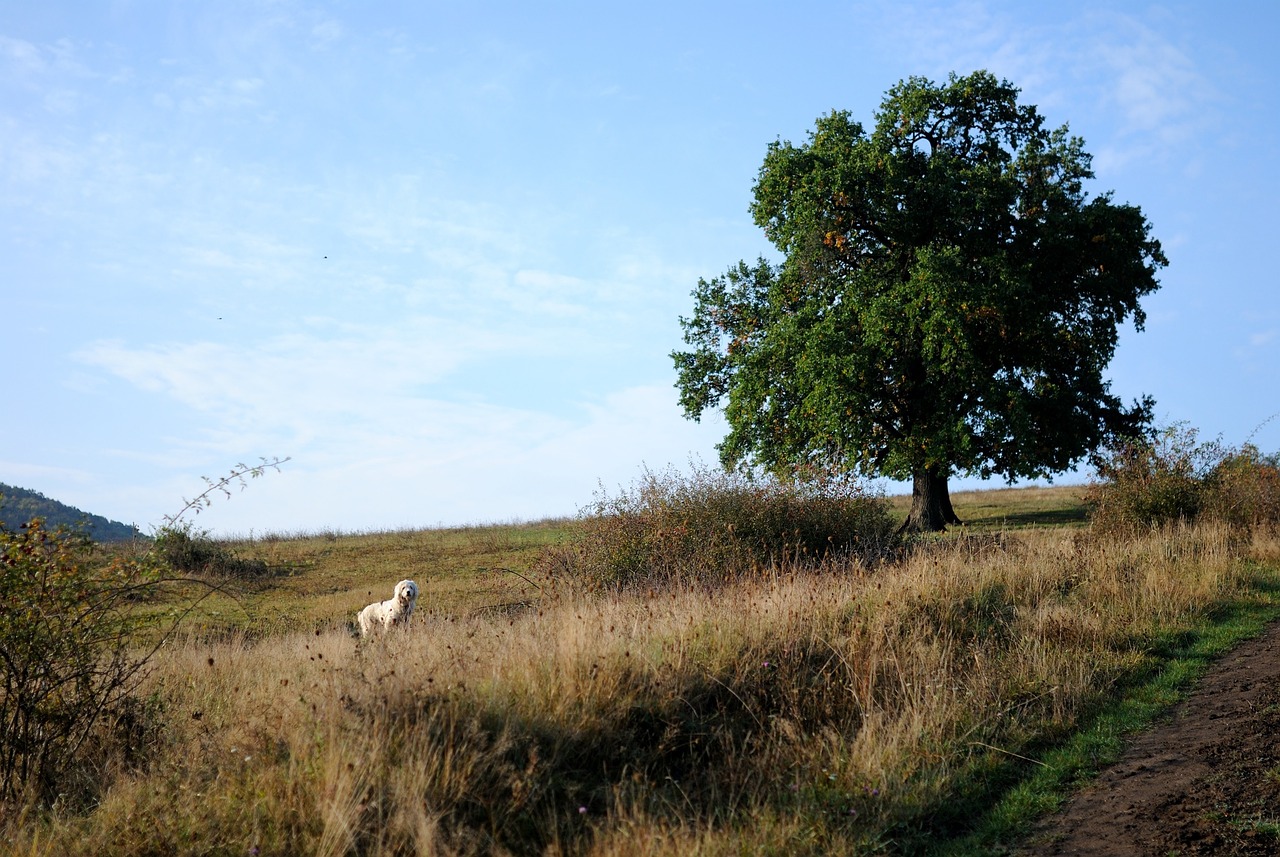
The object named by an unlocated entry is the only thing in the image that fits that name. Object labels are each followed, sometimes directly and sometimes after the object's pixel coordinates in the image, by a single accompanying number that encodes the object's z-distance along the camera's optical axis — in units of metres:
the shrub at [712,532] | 16.08
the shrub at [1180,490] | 20.06
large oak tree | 25.62
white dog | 14.05
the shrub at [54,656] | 7.50
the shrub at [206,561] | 27.12
